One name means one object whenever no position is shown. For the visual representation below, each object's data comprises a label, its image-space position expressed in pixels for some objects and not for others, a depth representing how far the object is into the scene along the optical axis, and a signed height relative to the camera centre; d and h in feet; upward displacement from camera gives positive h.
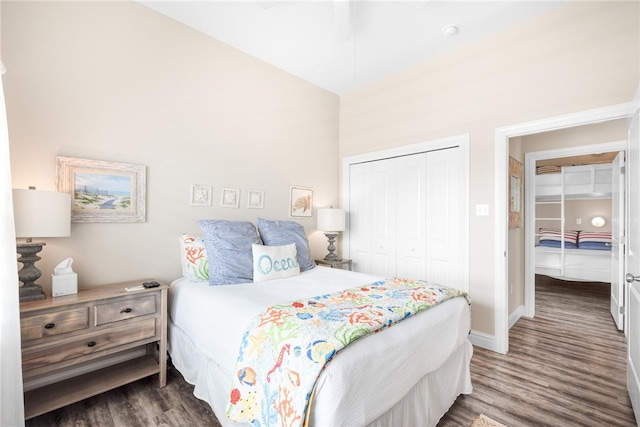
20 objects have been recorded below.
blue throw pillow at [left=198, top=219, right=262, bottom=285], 7.55 -1.01
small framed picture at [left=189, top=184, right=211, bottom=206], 9.02 +0.59
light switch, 9.37 +0.18
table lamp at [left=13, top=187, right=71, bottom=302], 5.35 -0.19
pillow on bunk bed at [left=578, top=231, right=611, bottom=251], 16.93 -1.47
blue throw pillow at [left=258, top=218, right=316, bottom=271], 9.34 -0.74
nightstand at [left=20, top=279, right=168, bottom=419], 5.44 -2.64
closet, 10.16 -0.04
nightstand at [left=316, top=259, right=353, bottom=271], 11.89 -1.99
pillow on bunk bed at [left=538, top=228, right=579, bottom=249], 18.49 -1.49
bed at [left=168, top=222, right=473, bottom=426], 3.85 -2.37
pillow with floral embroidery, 7.85 -1.28
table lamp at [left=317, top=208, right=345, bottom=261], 12.11 -0.23
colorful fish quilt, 3.80 -1.90
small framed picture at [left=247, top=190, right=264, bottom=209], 10.44 +0.56
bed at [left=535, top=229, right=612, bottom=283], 16.39 -2.38
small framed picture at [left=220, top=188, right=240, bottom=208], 9.72 +0.56
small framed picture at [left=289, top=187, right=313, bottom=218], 11.86 +0.52
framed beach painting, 6.89 +0.63
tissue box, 6.08 -1.51
